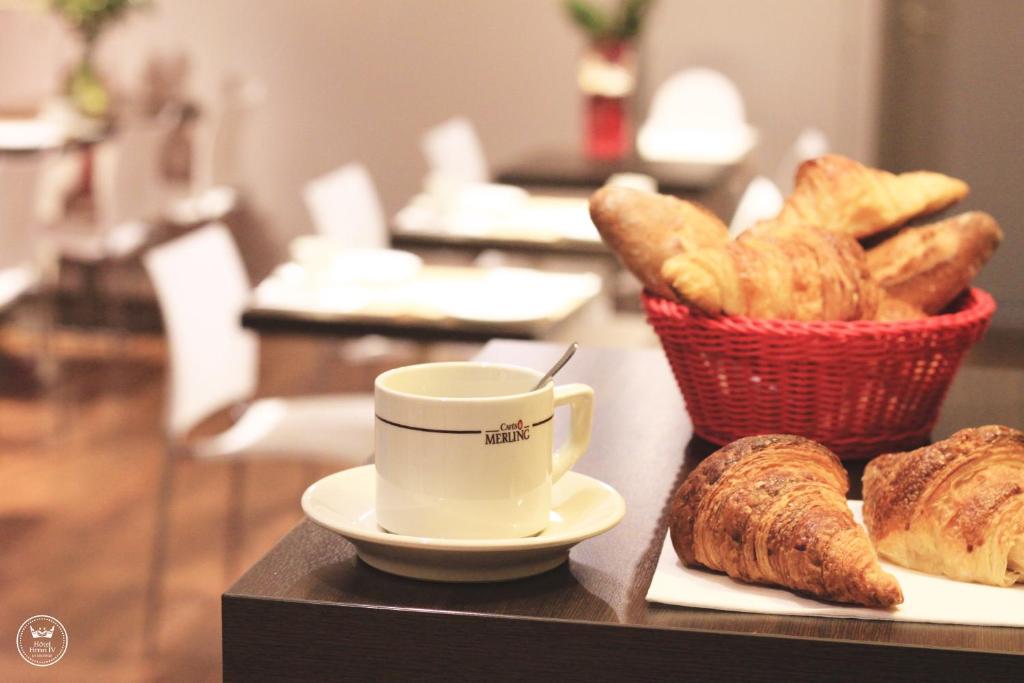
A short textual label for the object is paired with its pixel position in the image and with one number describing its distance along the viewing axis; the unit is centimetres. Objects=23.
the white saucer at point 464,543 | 79
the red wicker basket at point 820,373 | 102
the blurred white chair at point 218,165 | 534
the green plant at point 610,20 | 413
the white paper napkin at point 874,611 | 75
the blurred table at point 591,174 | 379
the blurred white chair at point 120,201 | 478
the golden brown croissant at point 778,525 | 75
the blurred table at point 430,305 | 244
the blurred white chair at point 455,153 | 442
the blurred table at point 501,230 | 318
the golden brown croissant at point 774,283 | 103
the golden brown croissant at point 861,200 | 117
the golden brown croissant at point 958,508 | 79
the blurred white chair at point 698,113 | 489
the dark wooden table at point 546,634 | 72
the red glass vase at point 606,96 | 423
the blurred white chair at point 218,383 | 262
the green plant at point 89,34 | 538
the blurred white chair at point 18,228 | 390
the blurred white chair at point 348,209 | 355
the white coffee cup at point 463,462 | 80
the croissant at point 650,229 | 113
